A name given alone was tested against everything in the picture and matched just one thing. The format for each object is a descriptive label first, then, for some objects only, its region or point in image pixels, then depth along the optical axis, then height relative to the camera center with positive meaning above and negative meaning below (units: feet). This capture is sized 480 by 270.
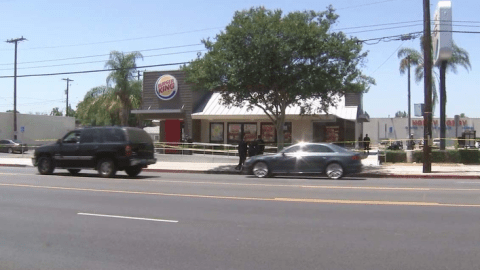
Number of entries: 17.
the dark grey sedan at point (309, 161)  63.05 -2.02
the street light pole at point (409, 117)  108.47 +4.91
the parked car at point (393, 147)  106.93 -0.27
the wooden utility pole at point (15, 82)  157.27 +18.67
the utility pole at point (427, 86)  71.00 +8.45
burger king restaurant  108.37 +5.63
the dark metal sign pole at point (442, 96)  94.58 +9.31
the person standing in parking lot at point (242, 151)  76.84 -0.90
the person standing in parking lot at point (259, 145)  77.66 -0.07
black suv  63.31 -0.83
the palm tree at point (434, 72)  132.87 +22.93
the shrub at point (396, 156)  86.53 -1.73
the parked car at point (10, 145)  143.29 -0.64
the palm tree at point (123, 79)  156.71 +20.16
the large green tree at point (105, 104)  160.04 +12.79
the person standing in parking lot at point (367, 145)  106.09 +0.02
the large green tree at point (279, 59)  73.31 +12.56
